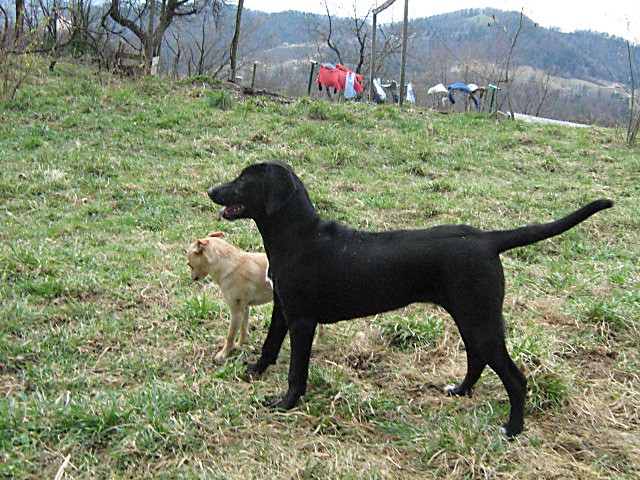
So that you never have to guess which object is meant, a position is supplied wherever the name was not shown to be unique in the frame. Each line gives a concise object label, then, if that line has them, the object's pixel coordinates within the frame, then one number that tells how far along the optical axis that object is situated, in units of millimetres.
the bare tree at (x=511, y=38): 16844
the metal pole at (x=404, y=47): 15336
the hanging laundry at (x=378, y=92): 18547
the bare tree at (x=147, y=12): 20370
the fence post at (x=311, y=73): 18216
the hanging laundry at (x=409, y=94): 23402
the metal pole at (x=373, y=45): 16109
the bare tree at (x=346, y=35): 28672
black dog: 3205
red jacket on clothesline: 17359
